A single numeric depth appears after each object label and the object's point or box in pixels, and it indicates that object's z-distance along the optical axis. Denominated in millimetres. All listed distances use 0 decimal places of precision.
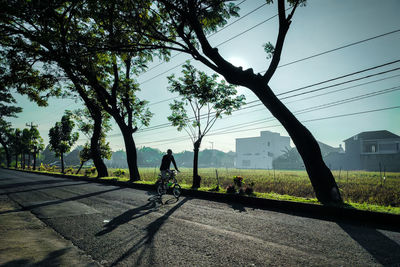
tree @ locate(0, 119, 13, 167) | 52406
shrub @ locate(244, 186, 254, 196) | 8766
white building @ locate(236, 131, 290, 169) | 97250
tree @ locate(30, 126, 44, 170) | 45603
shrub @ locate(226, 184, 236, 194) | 9152
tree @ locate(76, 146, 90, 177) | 26984
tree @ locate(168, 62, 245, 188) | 12797
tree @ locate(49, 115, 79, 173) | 33125
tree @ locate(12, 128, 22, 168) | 49088
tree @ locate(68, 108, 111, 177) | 24866
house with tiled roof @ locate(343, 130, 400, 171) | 47466
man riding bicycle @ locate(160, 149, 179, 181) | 9067
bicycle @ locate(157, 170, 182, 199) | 9008
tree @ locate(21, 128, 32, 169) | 45938
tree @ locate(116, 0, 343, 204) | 7594
